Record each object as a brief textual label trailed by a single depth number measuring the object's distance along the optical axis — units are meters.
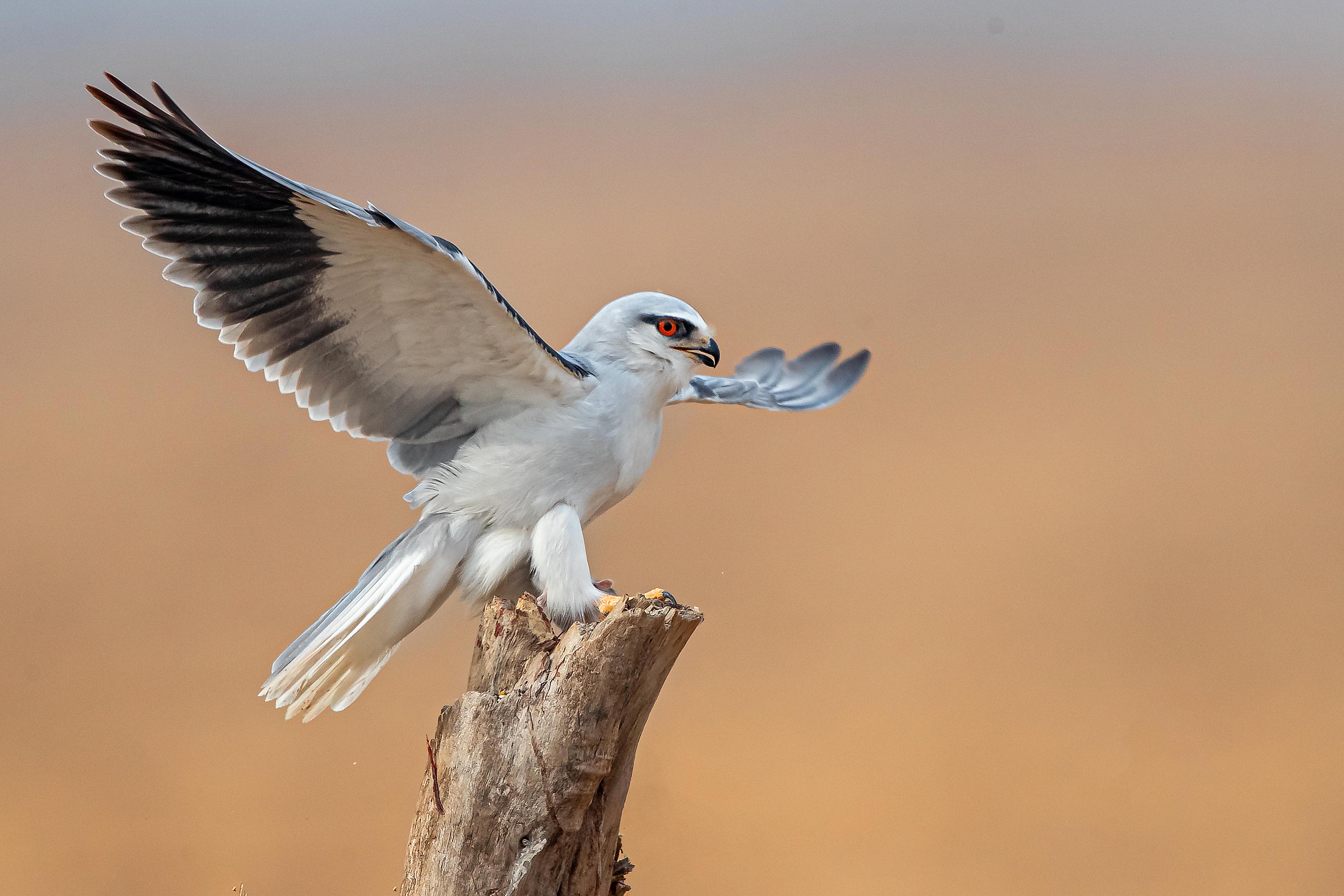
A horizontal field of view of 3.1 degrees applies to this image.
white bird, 13.45
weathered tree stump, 13.42
